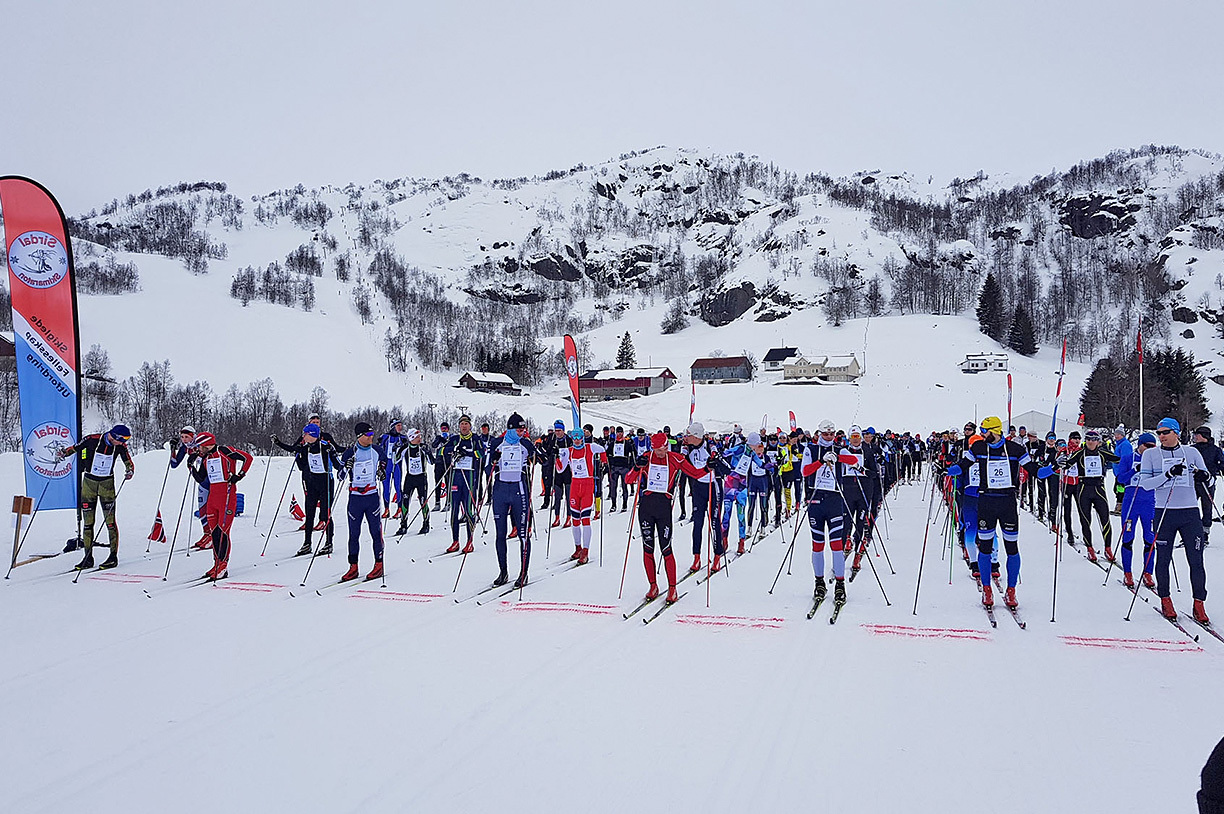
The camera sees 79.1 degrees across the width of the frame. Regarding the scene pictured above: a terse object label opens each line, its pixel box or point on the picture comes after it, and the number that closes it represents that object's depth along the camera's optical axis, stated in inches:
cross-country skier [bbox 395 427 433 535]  534.2
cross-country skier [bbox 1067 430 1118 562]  432.1
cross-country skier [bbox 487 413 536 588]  360.8
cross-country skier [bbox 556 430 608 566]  438.6
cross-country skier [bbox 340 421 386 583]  370.6
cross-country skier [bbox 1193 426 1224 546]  451.2
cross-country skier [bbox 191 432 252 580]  378.3
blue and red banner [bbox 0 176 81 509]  453.1
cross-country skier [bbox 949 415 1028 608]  310.7
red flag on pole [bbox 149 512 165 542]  453.4
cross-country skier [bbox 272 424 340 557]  437.1
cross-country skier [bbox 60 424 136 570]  405.1
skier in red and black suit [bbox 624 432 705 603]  328.8
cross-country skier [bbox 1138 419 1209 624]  285.1
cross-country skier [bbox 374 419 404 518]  524.9
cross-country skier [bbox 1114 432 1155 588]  323.0
